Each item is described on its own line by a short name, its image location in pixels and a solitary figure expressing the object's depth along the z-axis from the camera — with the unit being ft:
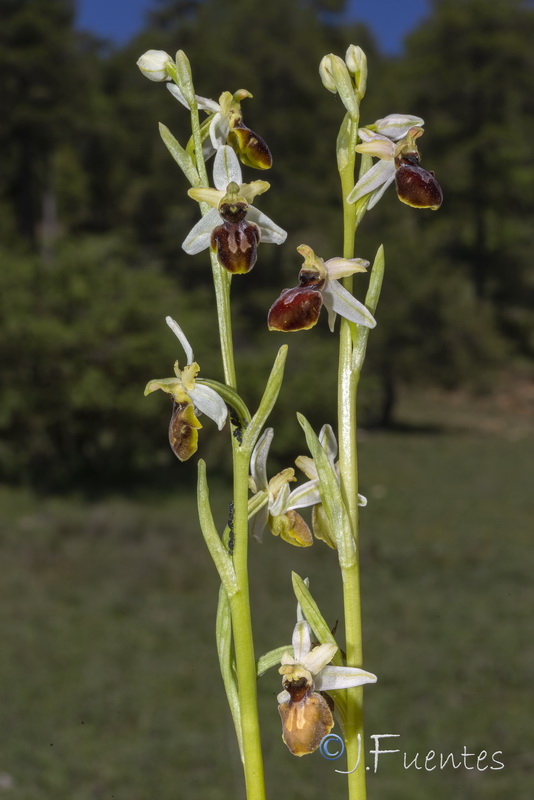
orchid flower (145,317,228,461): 0.91
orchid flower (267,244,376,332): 0.91
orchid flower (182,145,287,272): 0.91
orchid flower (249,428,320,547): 0.95
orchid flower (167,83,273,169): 0.96
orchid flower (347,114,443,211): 0.93
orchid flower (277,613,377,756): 0.84
